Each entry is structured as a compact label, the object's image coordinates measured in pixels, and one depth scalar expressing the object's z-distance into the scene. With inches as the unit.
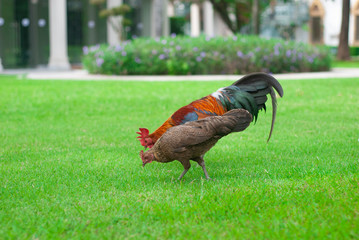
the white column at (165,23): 1053.6
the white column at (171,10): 1701.6
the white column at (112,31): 982.4
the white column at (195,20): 1337.4
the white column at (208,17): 1197.7
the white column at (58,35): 868.6
